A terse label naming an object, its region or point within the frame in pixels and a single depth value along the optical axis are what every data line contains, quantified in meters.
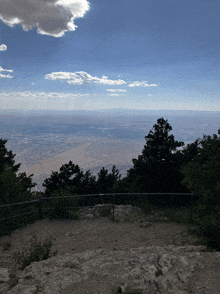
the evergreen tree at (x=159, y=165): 20.09
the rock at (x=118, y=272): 4.36
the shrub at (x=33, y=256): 6.02
